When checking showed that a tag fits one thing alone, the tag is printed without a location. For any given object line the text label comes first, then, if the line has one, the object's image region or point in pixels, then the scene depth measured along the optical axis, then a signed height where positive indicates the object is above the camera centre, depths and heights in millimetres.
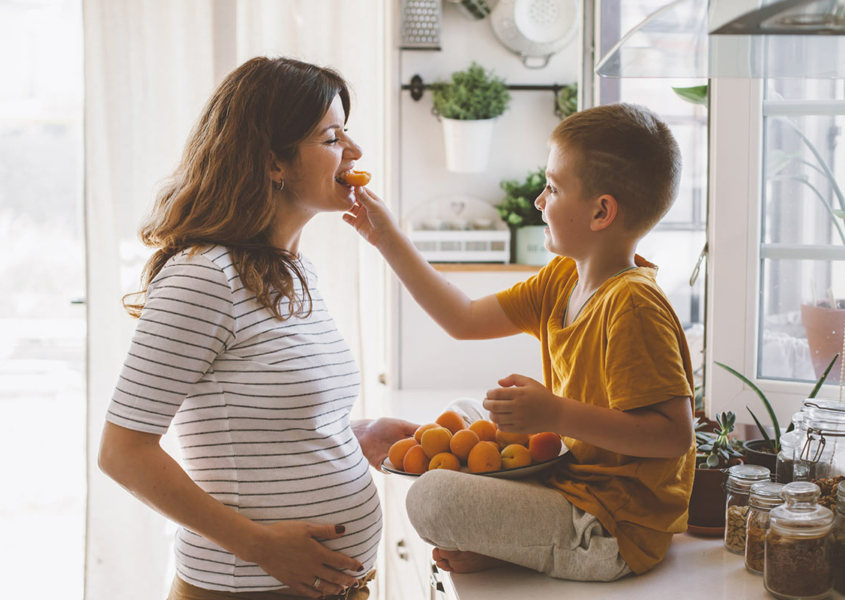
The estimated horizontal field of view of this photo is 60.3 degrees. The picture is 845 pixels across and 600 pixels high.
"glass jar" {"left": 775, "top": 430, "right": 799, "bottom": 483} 1142 -271
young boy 956 -162
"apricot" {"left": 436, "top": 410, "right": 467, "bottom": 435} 1216 -232
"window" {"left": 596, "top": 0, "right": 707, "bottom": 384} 2149 +208
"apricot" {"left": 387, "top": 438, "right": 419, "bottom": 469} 1134 -263
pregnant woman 984 -130
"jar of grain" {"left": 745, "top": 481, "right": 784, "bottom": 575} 1028 -335
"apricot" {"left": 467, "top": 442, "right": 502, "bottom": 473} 1059 -255
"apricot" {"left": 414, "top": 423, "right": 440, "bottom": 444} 1172 -239
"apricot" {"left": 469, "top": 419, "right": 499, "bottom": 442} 1149 -232
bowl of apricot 1062 -253
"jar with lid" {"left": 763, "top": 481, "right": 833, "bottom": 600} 947 -342
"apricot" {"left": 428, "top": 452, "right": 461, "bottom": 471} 1076 -265
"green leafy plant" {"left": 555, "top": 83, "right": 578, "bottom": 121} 2404 +614
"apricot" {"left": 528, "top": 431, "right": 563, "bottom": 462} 1074 -240
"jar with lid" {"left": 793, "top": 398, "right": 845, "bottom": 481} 1068 -237
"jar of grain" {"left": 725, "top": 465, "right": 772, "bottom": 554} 1123 -337
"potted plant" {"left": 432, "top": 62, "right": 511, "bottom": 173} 2352 +559
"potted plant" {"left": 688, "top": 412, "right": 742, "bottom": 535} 1202 -342
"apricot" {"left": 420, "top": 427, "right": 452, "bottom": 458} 1113 -243
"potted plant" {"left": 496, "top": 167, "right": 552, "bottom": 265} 2404 +231
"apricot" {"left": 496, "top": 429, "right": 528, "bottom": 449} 1122 -239
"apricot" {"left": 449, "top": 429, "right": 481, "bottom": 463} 1105 -244
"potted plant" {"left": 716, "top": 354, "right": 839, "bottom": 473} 1277 -297
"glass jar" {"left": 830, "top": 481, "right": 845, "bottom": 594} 970 -348
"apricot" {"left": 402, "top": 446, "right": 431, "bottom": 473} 1097 -269
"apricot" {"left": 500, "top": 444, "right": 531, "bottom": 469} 1069 -255
